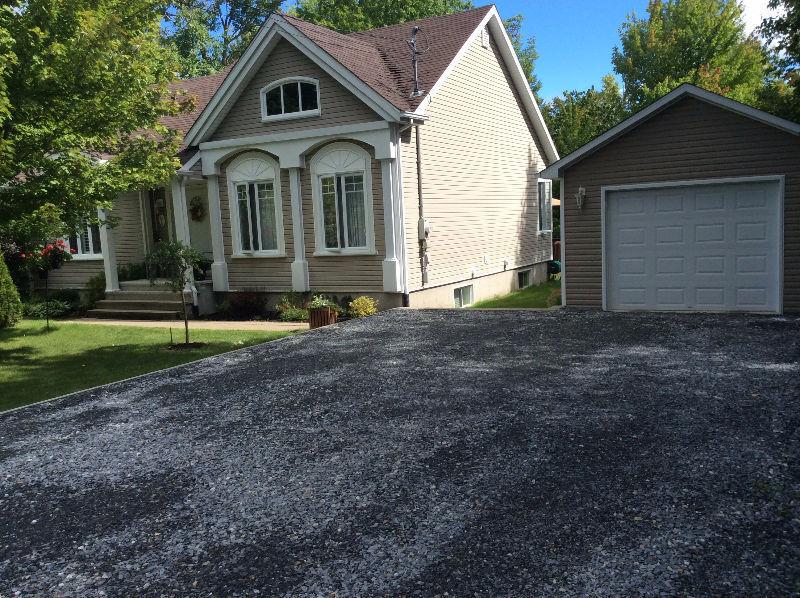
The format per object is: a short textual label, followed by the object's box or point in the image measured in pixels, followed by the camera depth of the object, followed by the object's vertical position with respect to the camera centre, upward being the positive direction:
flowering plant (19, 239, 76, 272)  15.99 -0.02
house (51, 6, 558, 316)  14.80 +1.69
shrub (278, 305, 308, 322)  15.11 -1.61
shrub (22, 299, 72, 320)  17.45 -1.41
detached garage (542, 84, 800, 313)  11.62 +0.31
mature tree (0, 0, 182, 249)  9.20 +2.30
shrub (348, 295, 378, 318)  14.47 -1.45
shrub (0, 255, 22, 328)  14.66 -0.99
